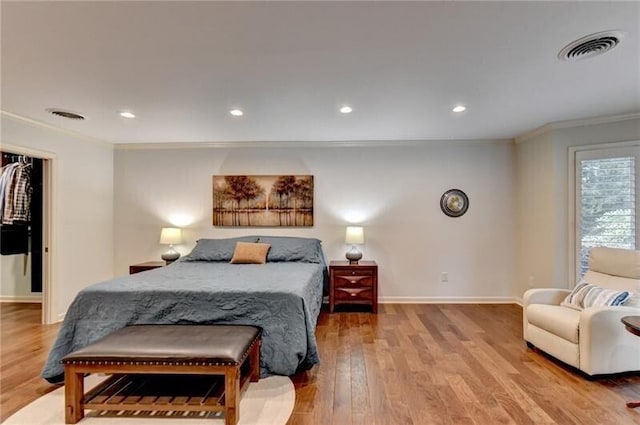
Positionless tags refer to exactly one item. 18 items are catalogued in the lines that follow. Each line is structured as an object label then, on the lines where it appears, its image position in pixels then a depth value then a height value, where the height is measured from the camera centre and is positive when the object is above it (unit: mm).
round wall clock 4891 +136
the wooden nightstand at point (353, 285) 4418 -948
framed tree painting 4945 +163
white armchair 2551 -895
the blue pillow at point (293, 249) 4352 -485
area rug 2051 -1267
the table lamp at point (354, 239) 4590 -363
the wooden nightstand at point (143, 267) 4496 -737
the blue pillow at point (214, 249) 4402 -492
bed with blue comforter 2551 -780
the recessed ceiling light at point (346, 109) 3361 +1043
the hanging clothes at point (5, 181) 4492 +406
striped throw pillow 2699 -703
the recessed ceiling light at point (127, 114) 3523 +1037
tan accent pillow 4219 -517
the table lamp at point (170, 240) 4703 -393
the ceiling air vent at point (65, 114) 3429 +1031
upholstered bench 2002 -910
